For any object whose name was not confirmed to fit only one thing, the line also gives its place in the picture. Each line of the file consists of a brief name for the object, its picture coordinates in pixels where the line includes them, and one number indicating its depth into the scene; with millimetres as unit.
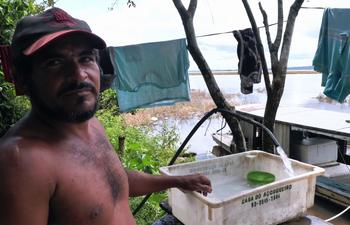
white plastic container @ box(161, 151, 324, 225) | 1550
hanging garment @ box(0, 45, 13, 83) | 1192
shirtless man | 959
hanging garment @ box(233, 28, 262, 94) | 4082
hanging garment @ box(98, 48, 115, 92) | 1850
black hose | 2365
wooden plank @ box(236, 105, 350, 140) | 5383
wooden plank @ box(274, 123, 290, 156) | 6473
